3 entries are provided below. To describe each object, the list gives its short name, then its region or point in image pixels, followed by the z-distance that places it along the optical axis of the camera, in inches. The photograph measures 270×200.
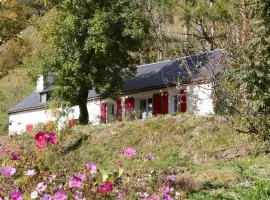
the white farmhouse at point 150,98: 1362.0
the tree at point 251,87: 645.3
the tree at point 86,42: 1235.9
